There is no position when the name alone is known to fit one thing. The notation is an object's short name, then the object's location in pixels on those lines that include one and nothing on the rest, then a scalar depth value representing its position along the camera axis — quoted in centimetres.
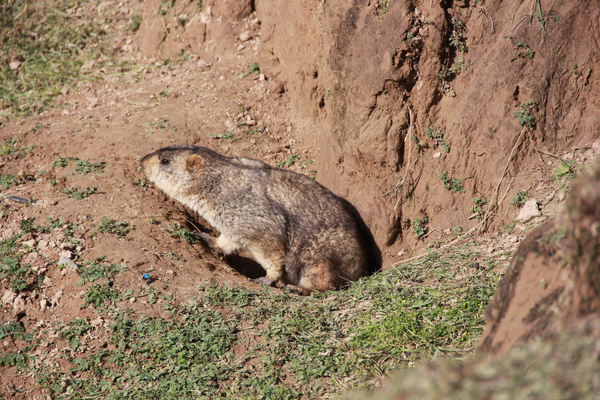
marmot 1234
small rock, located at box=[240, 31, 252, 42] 1719
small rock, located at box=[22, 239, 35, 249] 1065
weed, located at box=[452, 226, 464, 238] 1165
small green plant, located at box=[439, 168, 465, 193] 1184
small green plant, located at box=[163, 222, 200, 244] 1206
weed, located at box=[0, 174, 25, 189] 1297
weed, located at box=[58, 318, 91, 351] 903
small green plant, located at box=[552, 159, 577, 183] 1040
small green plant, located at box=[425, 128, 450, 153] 1198
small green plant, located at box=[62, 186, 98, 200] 1219
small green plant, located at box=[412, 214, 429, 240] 1245
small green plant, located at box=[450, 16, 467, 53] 1124
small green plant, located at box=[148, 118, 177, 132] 1520
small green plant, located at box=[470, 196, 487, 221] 1144
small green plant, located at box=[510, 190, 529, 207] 1078
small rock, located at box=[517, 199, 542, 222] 1038
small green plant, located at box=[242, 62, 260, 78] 1673
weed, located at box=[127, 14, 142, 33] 1928
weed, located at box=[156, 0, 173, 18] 1833
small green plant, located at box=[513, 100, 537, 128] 1080
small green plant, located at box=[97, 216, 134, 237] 1128
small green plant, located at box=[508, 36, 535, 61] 1062
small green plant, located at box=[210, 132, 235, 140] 1533
